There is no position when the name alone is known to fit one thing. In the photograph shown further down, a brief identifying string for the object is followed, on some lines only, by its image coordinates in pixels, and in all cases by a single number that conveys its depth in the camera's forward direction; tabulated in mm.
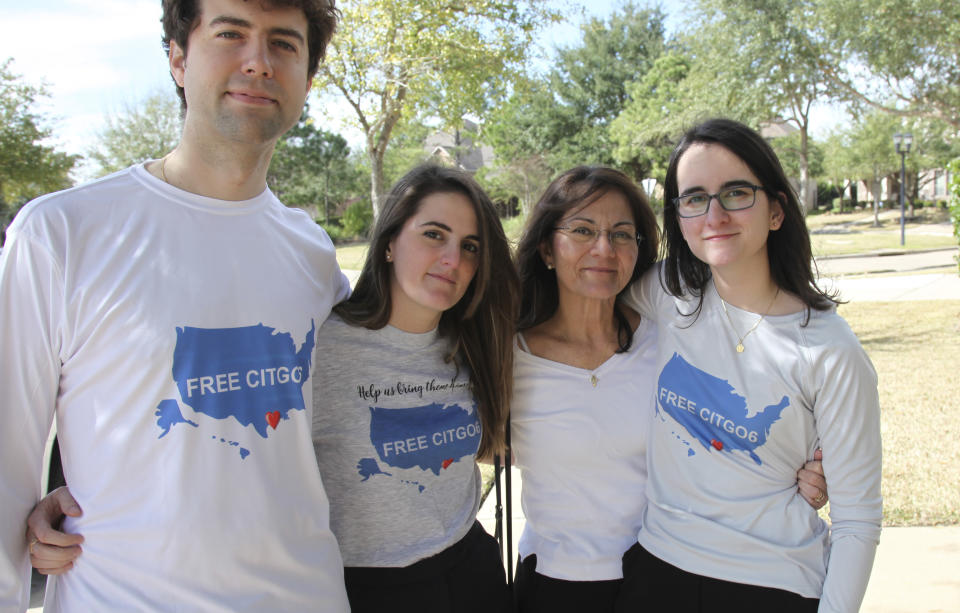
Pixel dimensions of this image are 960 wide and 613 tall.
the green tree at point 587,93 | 39062
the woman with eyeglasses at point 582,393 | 2322
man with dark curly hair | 1622
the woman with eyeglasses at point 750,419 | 1849
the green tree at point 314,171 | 35969
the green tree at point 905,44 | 14094
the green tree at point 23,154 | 24875
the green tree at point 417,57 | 11023
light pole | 26859
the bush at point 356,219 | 31859
